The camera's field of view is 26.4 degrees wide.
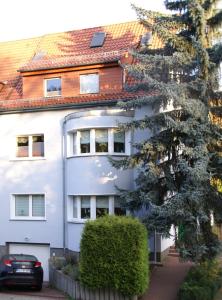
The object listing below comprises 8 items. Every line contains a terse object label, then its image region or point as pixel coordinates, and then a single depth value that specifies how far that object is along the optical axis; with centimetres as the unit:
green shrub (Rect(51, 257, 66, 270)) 1915
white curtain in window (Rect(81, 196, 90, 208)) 2034
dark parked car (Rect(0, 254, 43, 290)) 1728
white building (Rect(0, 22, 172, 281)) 2000
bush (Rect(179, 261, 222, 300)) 1479
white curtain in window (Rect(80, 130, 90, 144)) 2036
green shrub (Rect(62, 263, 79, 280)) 1684
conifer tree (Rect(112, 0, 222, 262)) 1597
